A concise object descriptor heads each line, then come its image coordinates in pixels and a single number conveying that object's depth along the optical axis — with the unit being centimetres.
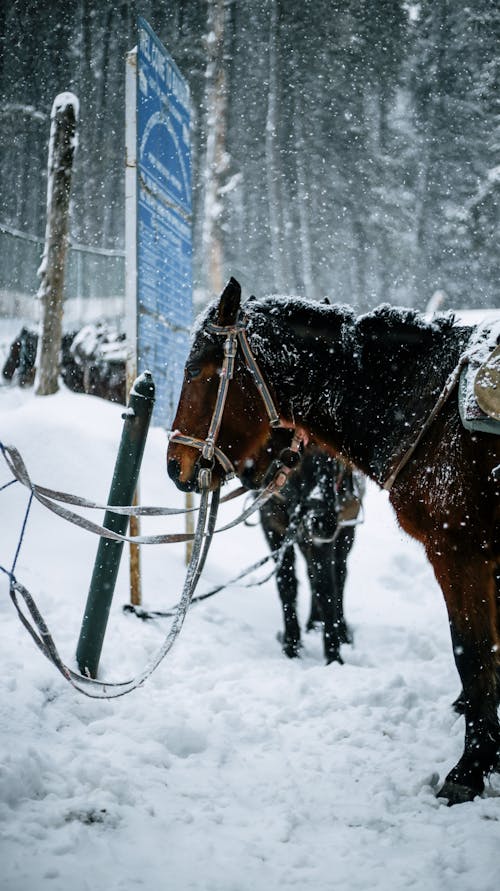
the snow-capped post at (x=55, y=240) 848
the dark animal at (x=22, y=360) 919
